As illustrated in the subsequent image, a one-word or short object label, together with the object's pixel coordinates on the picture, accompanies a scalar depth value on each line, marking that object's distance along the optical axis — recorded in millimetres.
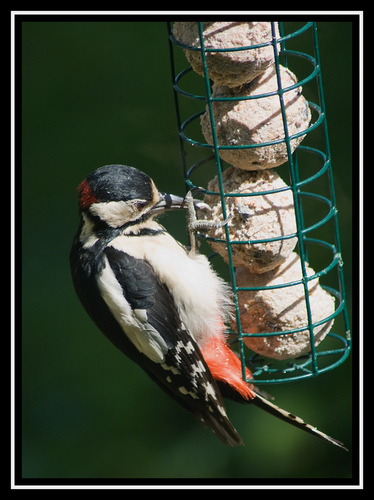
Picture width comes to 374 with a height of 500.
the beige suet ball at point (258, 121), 4133
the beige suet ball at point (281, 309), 4434
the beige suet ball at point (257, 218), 4262
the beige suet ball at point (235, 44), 3979
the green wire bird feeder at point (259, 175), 4012
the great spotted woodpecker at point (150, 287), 4508
